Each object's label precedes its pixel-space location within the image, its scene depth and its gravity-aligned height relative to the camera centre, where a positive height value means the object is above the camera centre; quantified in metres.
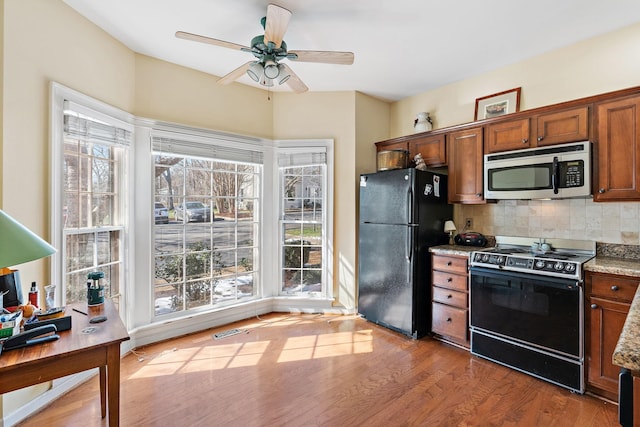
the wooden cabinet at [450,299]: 2.93 -0.83
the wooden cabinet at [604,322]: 2.09 -0.75
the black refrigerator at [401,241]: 3.16 -0.30
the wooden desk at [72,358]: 1.31 -0.64
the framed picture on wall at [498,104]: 3.06 +1.12
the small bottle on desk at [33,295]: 1.82 -0.48
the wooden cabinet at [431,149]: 3.39 +0.73
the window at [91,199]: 2.33 +0.12
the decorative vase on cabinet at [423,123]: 3.67 +1.07
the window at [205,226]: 3.18 -0.14
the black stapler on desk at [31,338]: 1.39 -0.58
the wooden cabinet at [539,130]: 2.50 +0.72
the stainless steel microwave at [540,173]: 2.44 +0.35
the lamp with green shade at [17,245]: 1.24 -0.13
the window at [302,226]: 3.92 -0.16
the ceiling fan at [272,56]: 2.09 +1.16
